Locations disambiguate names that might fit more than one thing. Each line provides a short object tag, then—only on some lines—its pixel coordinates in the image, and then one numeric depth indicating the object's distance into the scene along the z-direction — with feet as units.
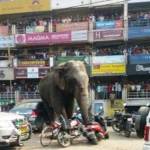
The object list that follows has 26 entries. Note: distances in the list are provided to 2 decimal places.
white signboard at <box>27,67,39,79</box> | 138.51
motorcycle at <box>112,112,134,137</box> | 59.82
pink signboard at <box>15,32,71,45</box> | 139.54
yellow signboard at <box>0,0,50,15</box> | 145.89
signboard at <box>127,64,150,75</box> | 127.44
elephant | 50.93
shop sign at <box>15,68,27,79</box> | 140.05
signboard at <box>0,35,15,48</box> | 144.46
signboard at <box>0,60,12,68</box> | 143.72
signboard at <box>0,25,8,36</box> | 147.98
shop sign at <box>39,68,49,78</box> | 136.98
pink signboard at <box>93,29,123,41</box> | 133.02
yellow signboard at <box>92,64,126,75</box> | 130.60
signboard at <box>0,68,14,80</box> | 141.36
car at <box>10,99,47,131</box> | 60.44
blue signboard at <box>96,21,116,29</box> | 134.67
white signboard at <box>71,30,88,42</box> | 137.18
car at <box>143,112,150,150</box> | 26.94
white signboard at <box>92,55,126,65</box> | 129.90
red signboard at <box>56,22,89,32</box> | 138.36
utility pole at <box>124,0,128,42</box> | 132.05
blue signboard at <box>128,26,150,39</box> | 129.80
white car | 43.86
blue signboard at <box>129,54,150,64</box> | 127.03
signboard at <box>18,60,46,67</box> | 137.74
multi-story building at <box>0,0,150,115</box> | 128.98
